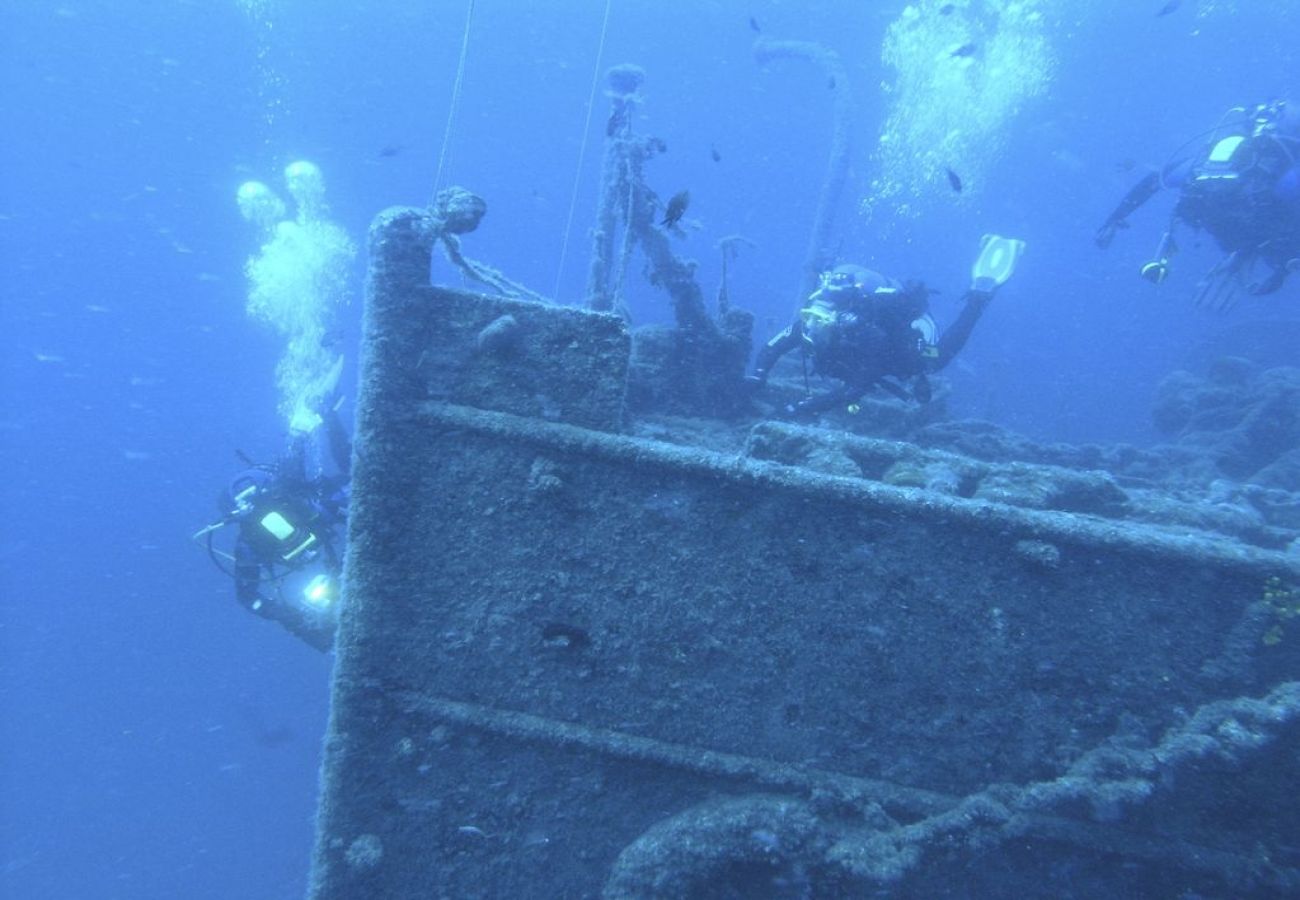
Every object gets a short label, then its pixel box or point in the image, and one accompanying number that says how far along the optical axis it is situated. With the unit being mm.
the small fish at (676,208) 5449
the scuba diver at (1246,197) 7398
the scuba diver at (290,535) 6809
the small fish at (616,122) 5965
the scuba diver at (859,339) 5496
